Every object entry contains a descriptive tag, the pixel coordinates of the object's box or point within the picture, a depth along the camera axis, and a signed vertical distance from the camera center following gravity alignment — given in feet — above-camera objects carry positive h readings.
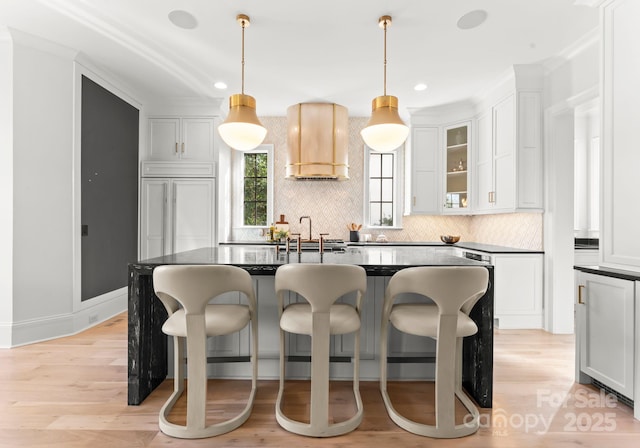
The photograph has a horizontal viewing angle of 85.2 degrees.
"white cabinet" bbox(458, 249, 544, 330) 12.39 -2.36
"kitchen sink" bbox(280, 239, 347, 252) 14.48 -0.96
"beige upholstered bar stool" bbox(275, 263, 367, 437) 5.76 -1.78
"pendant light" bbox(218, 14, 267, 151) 8.27 +2.32
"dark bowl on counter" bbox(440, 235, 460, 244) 15.97 -0.71
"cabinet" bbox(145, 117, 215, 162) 15.79 +3.81
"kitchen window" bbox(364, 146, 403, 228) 17.98 +1.77
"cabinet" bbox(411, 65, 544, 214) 12.46 +2.93
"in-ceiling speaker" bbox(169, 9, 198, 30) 9.29 +5.57
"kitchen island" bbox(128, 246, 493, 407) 7.01 -2.34
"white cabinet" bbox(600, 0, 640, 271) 7.22 +1.92
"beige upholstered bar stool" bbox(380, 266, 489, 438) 5.73 -1.73
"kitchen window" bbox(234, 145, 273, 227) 17.92 +1.82
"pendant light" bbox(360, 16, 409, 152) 8.23 +2.30
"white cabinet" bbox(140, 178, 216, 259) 15.46 +0.31
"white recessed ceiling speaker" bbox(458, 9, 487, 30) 9.22 +5.58
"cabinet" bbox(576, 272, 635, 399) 6.84 -2.22
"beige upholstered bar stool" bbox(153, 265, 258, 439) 5.80 -1.81
